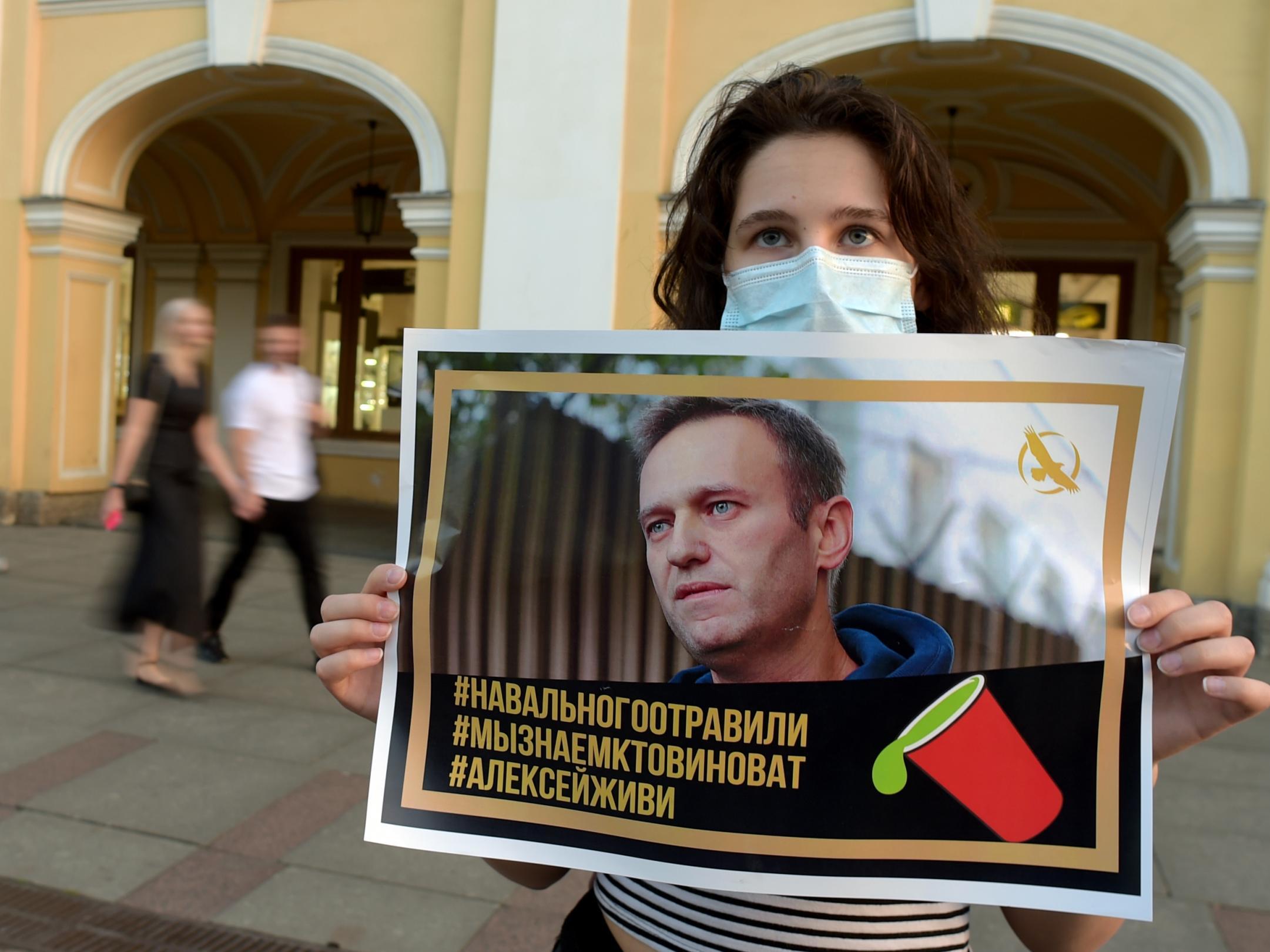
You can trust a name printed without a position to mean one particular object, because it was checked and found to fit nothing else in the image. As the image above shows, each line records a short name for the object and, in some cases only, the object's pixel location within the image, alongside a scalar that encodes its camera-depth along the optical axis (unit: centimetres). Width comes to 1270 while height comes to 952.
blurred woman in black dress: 498
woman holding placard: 106
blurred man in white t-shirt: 534
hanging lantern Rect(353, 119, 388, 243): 1127
